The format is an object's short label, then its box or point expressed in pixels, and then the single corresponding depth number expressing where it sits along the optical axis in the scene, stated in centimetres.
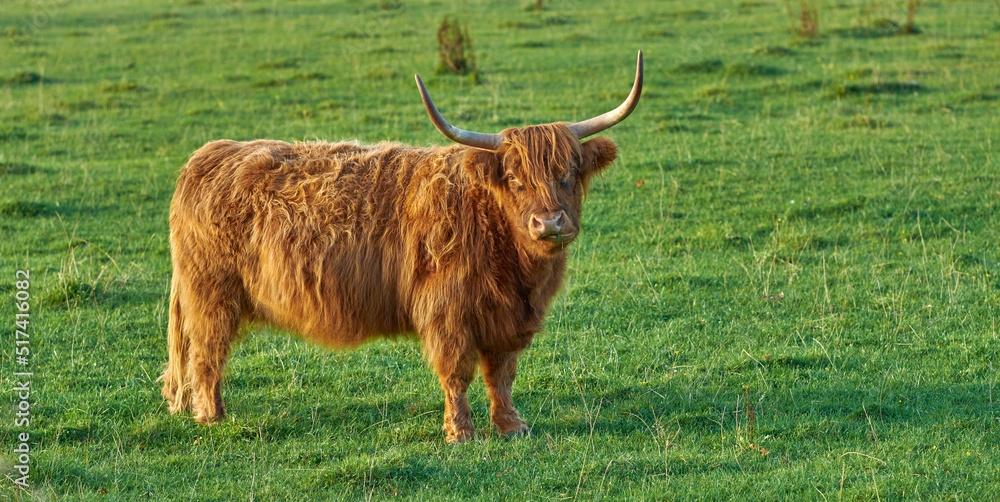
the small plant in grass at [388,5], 2159
